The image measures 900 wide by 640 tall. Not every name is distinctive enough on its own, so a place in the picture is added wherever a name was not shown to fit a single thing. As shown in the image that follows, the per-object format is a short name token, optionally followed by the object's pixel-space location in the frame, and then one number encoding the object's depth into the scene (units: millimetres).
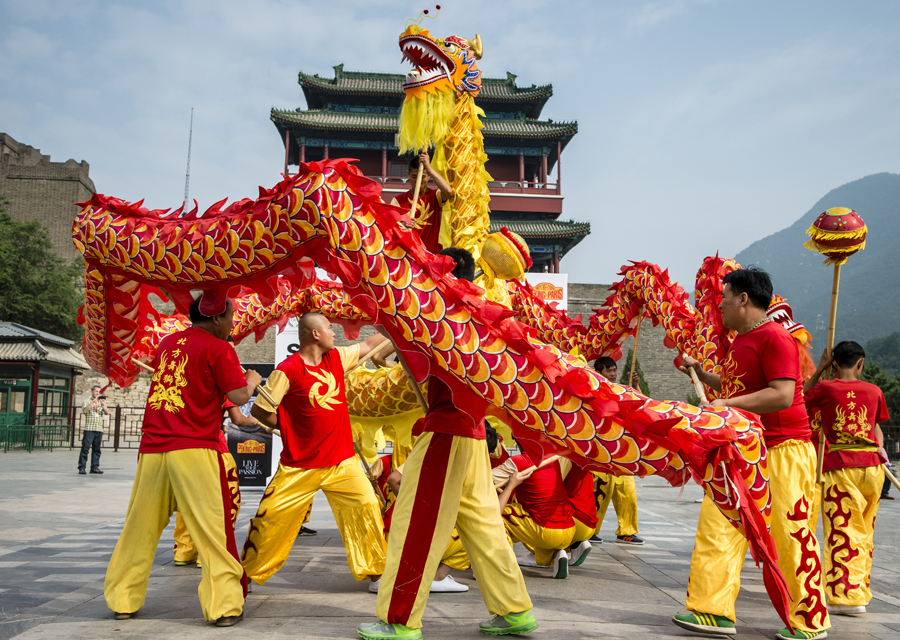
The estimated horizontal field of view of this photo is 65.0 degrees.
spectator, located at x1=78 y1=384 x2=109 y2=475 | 11680
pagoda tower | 28750
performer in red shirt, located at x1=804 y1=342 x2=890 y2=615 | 3879
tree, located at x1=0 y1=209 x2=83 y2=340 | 23594
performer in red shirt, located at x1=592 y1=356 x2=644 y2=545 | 5590
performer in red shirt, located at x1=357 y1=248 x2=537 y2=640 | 2789
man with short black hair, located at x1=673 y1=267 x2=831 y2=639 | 3057
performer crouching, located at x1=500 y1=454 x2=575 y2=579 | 4312
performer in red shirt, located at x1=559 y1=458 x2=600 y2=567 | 4660
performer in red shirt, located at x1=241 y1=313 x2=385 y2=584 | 3721
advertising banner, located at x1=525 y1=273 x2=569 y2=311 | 19141
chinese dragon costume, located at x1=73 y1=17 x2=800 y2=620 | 2602
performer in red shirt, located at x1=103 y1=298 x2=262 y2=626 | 3201
